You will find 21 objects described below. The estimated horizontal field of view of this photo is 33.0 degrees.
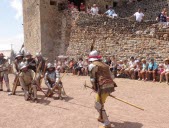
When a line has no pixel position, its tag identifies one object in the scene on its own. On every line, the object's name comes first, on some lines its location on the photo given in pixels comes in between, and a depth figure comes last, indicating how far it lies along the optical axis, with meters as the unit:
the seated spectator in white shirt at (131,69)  13.31
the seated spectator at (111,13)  18.81
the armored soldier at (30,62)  9.65
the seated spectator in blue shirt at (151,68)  12.43
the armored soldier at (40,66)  9.75
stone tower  18.92
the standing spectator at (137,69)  12.99
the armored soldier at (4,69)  9.95
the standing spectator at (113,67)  13.99
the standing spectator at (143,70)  12.68
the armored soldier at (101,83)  5.91
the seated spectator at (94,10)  19.03
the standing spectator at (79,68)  15.50
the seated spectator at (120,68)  13.81
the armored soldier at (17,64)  9.48
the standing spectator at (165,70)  11.66
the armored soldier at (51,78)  8.62
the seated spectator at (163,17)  15.67
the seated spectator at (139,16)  17.09
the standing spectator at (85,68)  15.16
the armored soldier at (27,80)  8.55
